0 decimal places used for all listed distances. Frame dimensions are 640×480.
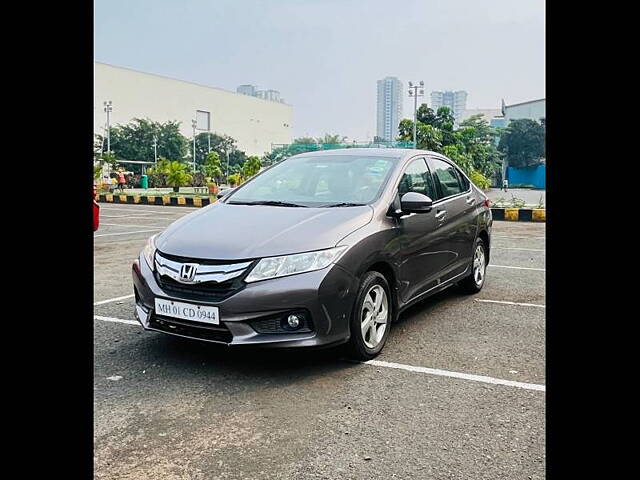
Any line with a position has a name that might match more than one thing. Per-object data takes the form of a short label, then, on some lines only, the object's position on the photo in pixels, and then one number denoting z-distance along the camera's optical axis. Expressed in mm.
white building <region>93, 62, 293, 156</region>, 68062
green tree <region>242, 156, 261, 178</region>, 29047
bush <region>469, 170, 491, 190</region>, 22075
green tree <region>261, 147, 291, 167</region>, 37416
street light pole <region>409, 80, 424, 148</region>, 31316
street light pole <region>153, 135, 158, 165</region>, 64375
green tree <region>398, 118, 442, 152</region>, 29219
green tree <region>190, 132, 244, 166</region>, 73625
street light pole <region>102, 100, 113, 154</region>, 54838
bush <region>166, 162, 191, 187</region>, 29375
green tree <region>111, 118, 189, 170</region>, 62781
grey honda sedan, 3459
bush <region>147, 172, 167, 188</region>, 36344
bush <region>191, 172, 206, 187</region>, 36975
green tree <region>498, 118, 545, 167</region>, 31864
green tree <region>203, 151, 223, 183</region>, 36344
